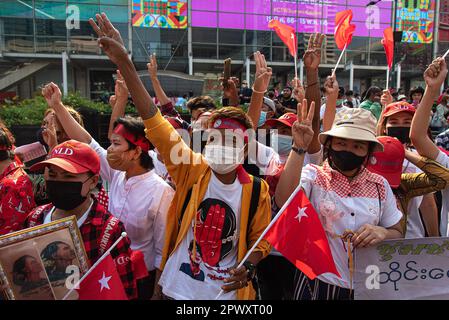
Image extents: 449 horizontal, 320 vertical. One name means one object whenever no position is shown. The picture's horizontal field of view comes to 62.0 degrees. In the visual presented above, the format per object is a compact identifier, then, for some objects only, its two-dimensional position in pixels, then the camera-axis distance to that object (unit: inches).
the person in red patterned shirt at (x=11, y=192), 96.1
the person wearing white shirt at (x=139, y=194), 98.7
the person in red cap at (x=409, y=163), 107.3
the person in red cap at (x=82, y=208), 80.0
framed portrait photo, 67.7
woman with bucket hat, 86.7
